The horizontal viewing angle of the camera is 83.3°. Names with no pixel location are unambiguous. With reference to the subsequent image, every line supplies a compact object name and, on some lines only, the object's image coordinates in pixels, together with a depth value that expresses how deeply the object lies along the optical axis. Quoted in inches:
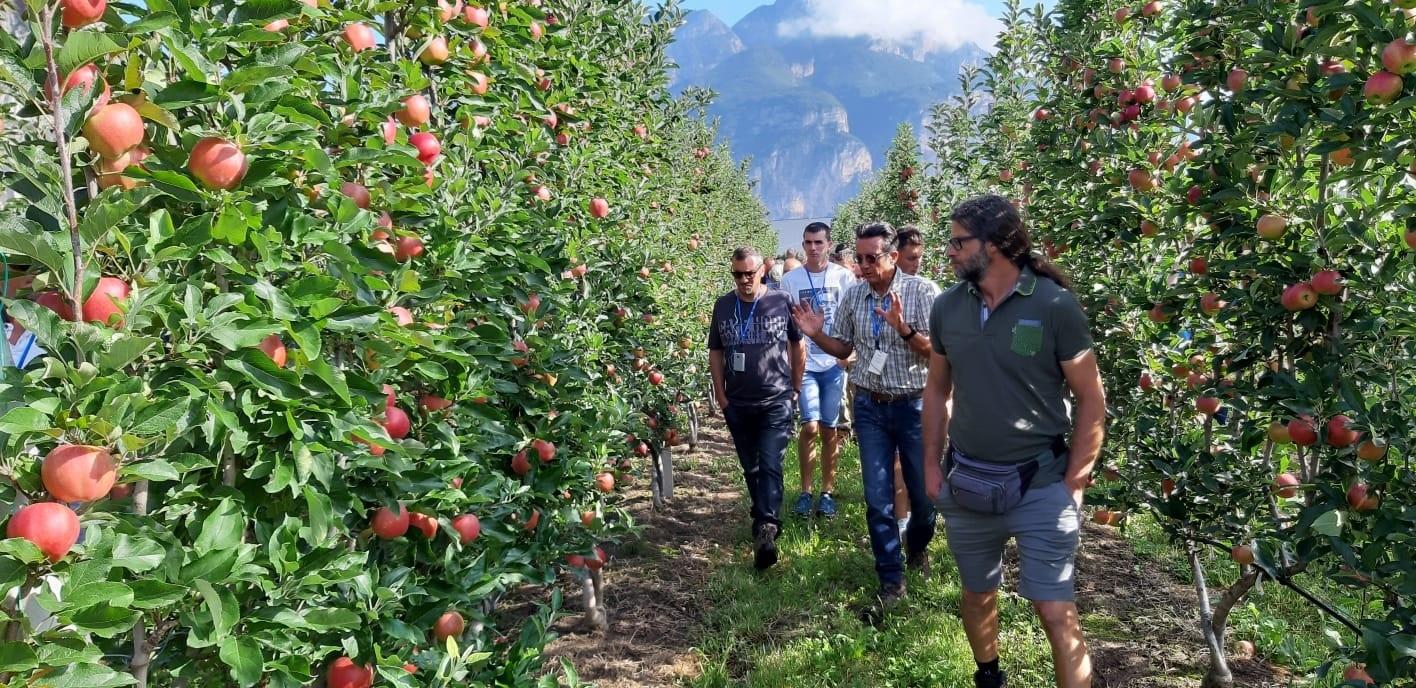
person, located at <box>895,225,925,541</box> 166.1
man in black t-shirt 166.6
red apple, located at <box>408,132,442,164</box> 77.0
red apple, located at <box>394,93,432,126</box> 74.8
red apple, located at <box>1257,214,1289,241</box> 83.7
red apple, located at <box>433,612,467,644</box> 74.3
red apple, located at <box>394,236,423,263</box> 72.8
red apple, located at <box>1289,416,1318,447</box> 79.8
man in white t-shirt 199.3
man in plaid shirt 140.2
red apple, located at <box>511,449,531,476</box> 107.0
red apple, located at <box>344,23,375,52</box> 70.7
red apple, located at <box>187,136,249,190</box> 45.9
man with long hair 94.0
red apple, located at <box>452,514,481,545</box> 77.8
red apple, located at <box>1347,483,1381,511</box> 72.6
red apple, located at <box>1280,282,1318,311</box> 81.0
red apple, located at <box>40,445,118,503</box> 37.8
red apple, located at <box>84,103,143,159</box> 41.5
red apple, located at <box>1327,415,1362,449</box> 75.7
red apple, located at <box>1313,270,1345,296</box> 78.6
